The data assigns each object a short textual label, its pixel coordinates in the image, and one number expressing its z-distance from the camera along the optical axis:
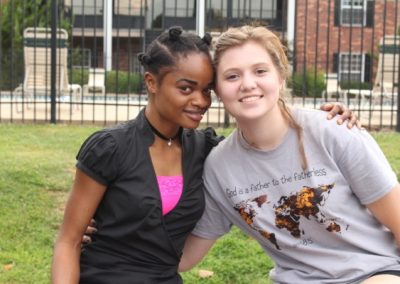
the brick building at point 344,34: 21.12
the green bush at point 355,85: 18.87
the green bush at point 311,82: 15.88
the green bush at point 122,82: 18.09
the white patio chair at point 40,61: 9.73
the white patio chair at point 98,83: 14.25
